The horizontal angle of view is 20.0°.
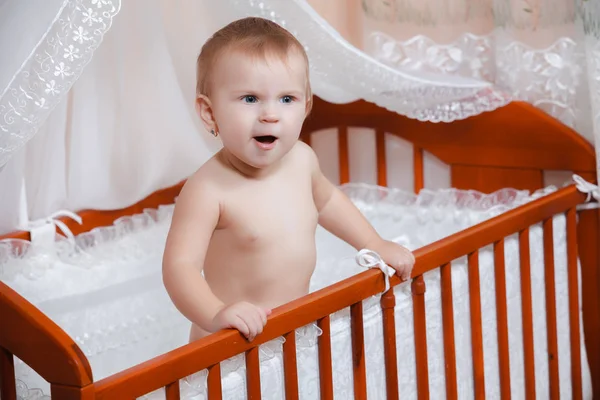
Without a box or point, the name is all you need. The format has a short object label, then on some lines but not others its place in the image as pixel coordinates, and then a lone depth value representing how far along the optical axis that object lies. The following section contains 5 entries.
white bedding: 1.98
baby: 1.81
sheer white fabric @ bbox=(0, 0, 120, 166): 1.69
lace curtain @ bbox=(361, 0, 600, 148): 2.34
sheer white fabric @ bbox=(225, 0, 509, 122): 2.13
